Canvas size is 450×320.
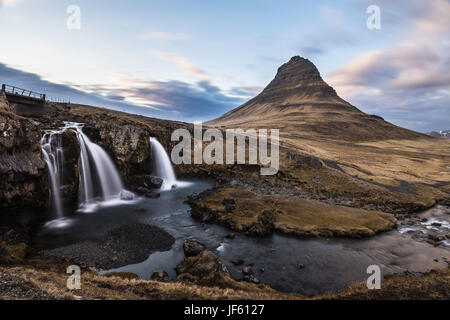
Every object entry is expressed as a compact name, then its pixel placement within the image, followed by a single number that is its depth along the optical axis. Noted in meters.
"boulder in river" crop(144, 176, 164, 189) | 48.88
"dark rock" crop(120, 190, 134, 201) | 40.72
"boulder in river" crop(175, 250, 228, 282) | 19.28
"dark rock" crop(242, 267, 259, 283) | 20.47
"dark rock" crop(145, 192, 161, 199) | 43.34
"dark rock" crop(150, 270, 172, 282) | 19.55
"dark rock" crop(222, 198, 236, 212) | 35.97
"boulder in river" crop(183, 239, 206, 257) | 24.25
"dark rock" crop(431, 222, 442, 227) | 34.47
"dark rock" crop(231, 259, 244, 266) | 23.30
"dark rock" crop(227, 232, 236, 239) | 28.80
